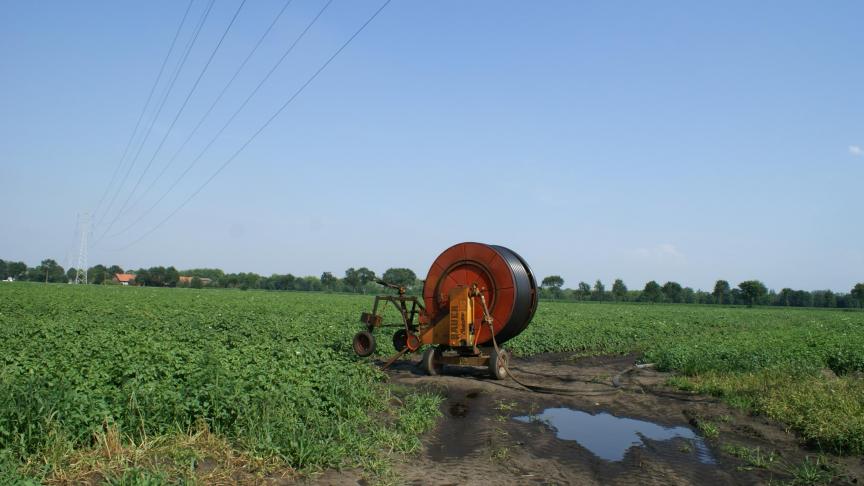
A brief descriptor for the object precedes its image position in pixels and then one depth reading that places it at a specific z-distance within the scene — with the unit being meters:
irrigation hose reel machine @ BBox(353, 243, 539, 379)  12.73
